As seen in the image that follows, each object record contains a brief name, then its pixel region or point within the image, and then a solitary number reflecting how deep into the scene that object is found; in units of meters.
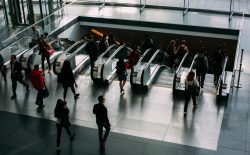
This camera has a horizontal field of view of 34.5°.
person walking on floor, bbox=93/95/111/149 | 8.96
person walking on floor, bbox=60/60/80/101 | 11.74
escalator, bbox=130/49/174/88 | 13.41
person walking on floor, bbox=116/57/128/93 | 12.55
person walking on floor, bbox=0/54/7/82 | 13.67
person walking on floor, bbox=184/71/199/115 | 11.16
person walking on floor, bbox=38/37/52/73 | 14.00
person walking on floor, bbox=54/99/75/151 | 9.10
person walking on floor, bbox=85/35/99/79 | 14.68
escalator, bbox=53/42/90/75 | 14.41
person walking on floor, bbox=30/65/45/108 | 11.50
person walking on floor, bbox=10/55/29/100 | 12.38
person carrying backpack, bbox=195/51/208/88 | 12.79
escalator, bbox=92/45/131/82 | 13.71
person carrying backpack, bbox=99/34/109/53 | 15.70
